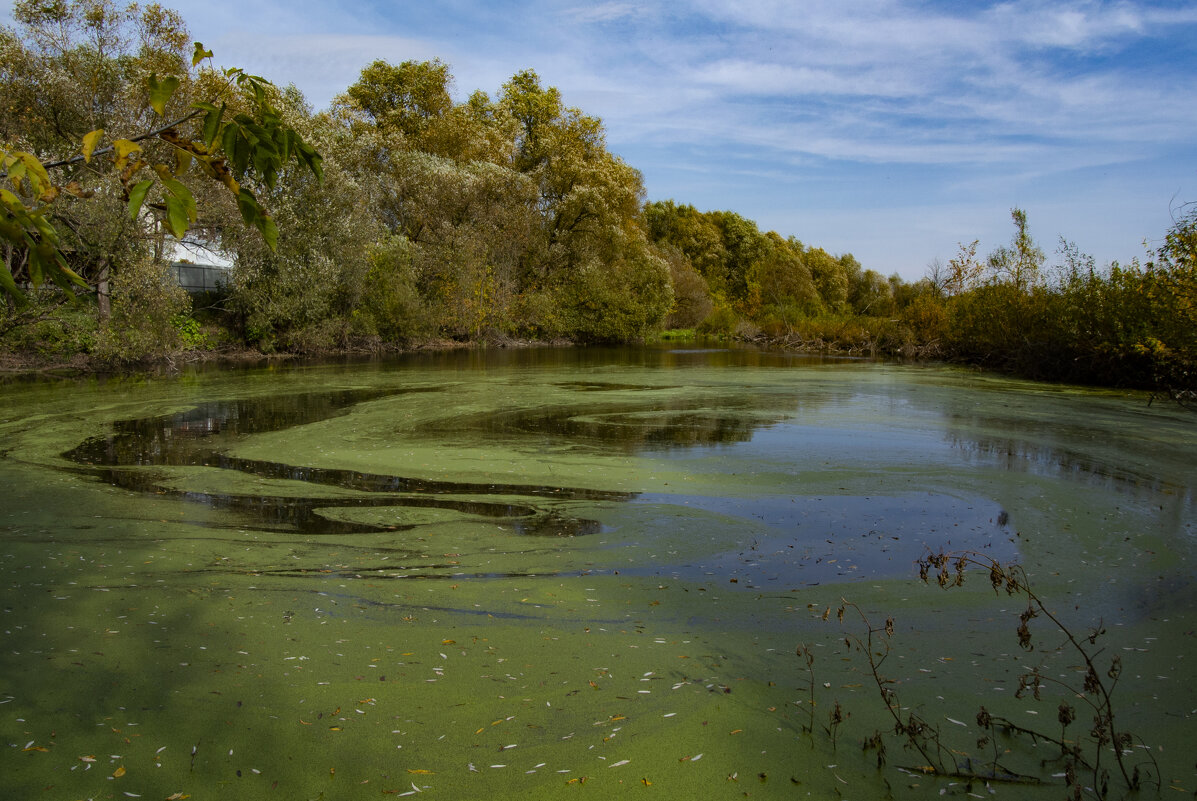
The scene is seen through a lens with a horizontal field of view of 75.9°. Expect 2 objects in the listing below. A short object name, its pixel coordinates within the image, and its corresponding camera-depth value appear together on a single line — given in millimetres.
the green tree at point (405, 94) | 30531
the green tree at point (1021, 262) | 17406
